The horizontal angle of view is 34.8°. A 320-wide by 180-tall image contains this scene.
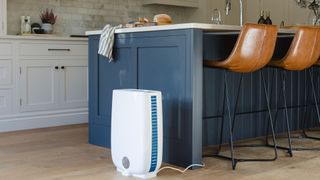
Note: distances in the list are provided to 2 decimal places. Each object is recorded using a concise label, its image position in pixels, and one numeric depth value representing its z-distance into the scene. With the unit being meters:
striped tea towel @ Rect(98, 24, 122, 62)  3.92
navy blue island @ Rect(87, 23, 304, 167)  3.35
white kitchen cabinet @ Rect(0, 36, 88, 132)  5.01
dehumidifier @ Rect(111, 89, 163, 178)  3.04
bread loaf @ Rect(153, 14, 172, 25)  3.89
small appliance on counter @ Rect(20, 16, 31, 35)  5.49
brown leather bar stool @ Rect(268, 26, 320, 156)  3.69
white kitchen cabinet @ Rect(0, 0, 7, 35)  5.02
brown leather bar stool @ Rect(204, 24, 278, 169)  3.32
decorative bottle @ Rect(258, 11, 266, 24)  4.52
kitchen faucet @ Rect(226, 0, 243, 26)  4.27
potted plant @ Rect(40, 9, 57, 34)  5.61
